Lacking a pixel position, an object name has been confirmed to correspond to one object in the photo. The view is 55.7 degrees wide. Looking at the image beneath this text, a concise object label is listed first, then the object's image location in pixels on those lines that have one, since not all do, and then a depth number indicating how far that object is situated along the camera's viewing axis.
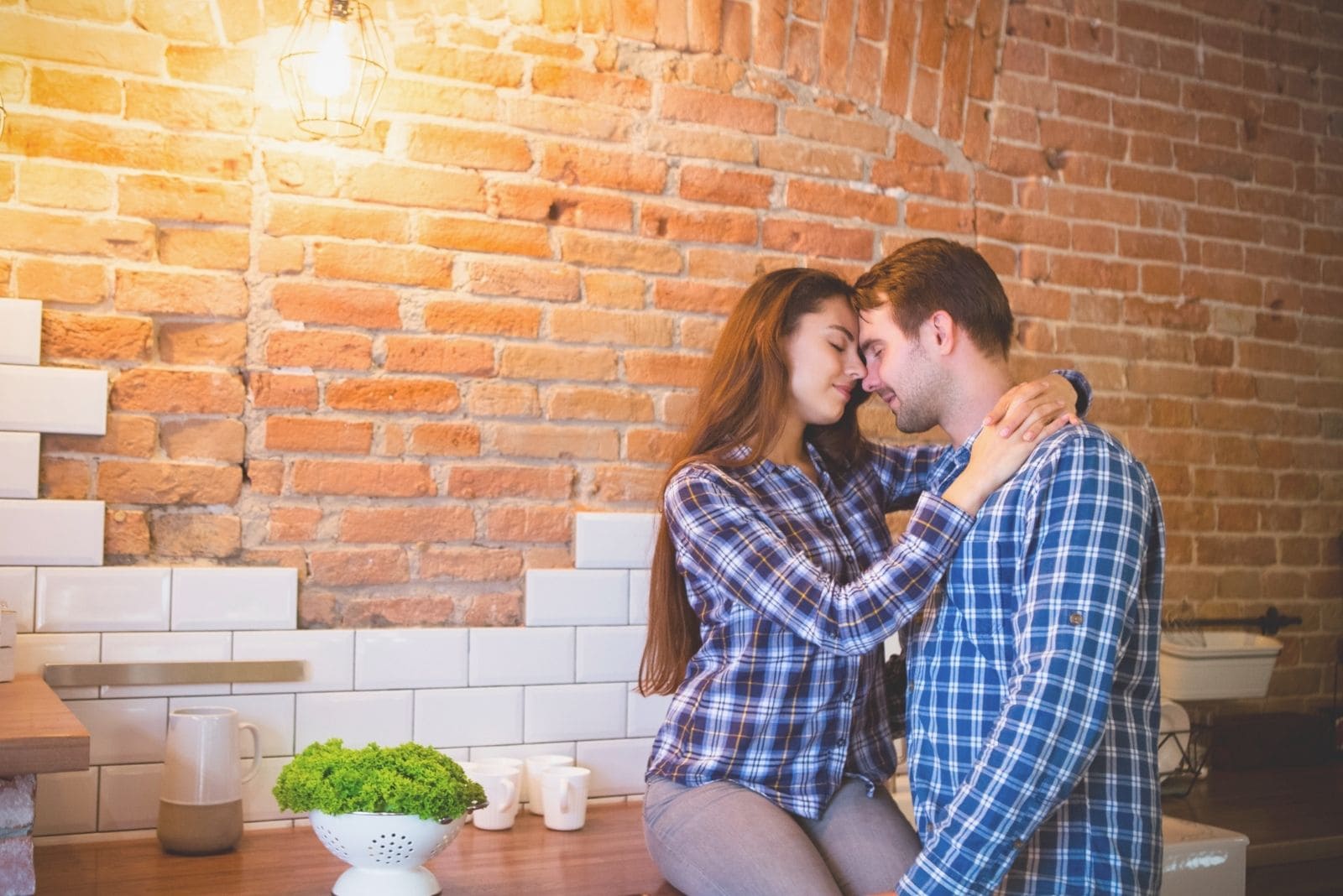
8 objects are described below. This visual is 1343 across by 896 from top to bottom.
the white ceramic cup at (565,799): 2.44
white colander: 1.90
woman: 1.84
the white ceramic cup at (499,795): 2.41
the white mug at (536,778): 2.52
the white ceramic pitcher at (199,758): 2.17
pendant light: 2.36
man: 1.54
